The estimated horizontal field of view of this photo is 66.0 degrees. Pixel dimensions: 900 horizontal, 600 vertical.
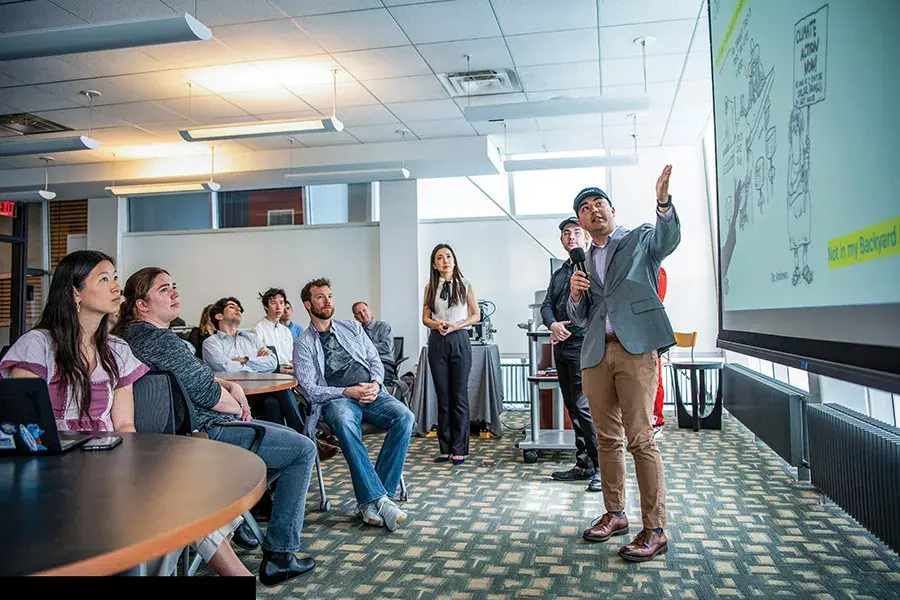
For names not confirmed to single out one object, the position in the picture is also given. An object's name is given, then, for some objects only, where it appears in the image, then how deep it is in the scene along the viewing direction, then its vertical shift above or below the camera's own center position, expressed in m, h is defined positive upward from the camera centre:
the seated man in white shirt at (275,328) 6.23 -0.08
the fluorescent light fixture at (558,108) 5.40 +1.64
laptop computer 1.49 -0.21
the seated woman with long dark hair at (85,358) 1.99 -0.10
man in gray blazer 2.77 -0.13
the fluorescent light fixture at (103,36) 3.85 +1.62
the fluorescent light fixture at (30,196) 8.15 +1.55
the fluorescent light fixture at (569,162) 7.16 +1.62
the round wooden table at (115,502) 0.90 -0.29
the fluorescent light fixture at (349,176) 7.68 +1.61
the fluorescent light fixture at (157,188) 8.12 +1.56
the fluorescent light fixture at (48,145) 6.16 +1.63
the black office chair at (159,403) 2.49 -0.30
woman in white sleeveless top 4.86 -0.20
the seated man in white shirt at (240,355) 4.25 -0.25
